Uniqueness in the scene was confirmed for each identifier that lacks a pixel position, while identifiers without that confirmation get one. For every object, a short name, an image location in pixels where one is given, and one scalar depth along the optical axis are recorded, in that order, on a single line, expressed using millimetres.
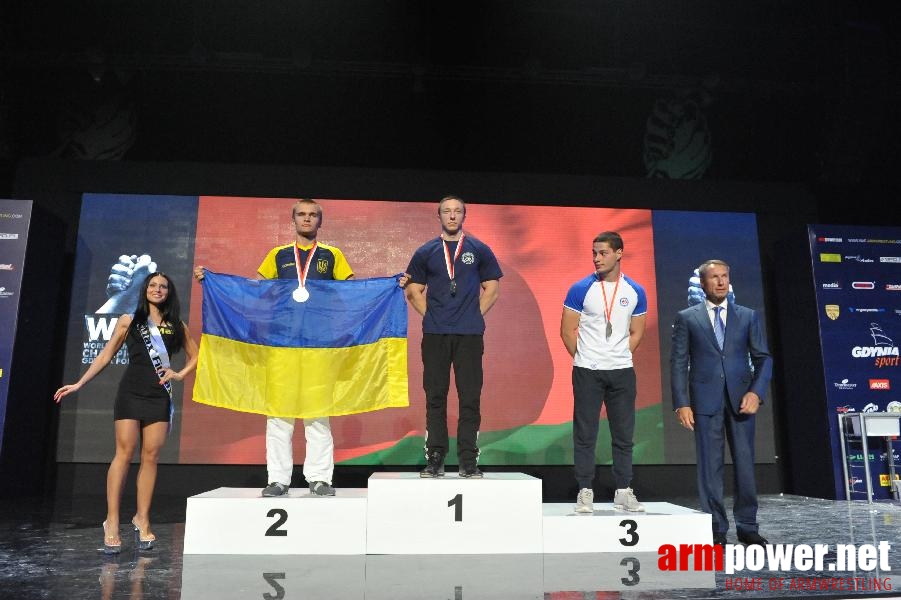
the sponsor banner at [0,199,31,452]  5605
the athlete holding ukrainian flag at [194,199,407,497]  3713
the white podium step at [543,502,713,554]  3512
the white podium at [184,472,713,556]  3428
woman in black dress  3559
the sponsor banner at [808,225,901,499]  6133
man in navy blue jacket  3705
